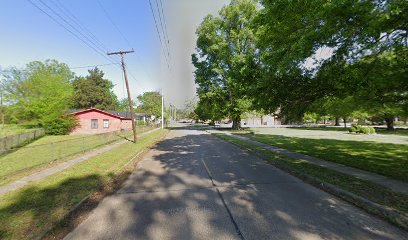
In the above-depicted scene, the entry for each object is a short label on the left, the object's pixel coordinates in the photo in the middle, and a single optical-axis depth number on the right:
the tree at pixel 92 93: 68.19
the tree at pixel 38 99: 33.25
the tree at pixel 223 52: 34.59
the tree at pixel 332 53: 6.11
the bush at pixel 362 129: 28.41
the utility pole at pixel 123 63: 21.08
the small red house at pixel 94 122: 36.60
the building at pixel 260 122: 73.19
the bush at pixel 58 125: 32.69
